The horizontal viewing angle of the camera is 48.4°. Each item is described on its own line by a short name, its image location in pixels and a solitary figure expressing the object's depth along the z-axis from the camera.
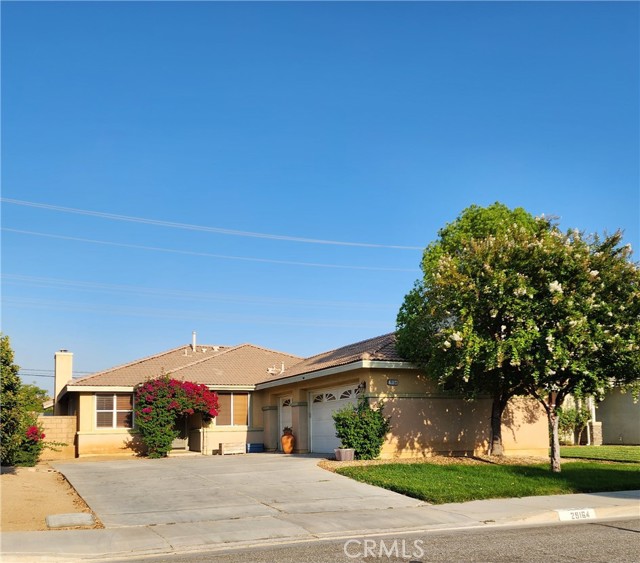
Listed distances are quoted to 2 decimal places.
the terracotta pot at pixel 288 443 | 28.77
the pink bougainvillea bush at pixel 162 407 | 28.72
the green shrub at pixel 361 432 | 22.61
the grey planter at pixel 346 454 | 22.33
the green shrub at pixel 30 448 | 23.59
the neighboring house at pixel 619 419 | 34.84
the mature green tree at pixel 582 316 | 18.97
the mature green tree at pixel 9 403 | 17.19
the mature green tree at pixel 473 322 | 19.55
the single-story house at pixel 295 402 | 24.14
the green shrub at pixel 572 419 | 33.44
